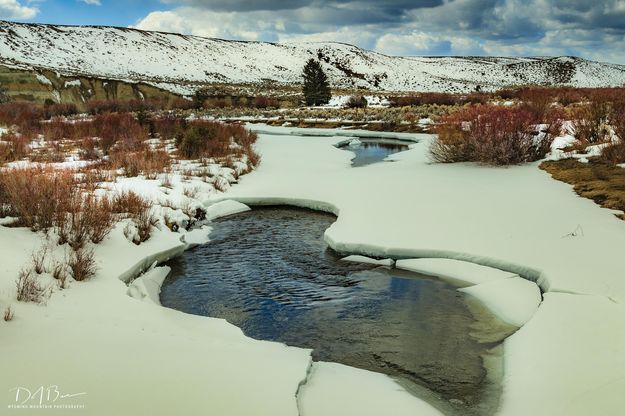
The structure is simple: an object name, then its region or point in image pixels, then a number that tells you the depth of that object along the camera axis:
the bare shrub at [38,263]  5.12
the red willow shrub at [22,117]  17.34
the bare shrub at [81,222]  6.21
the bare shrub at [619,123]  11.42
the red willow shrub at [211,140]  14.02
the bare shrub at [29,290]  4.52
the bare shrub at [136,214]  7.10
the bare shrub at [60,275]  5.05
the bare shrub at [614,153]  10.83
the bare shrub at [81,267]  5.34
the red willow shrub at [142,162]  10.93
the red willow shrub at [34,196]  6.41
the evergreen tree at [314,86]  38.97
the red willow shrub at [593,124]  13.38
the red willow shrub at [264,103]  37.38
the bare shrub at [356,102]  34.94
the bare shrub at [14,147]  12.10
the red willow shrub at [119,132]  14.45
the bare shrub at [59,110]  25.57
